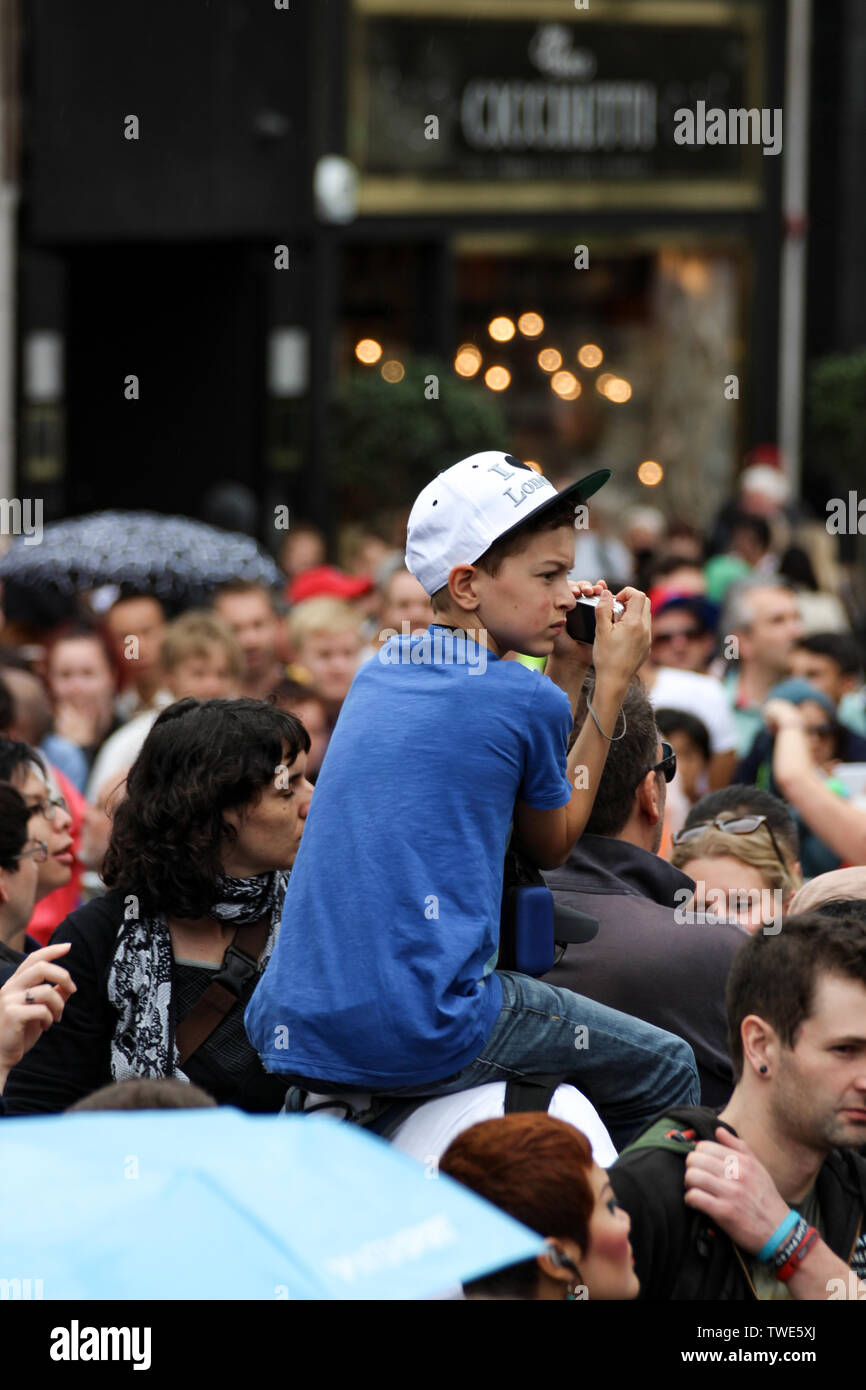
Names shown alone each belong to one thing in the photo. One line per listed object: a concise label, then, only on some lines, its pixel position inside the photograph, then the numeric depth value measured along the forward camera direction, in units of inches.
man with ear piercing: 233.8
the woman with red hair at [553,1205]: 211.8
